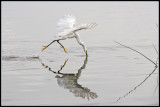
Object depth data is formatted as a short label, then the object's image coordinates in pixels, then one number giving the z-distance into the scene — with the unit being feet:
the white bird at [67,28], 91.36
